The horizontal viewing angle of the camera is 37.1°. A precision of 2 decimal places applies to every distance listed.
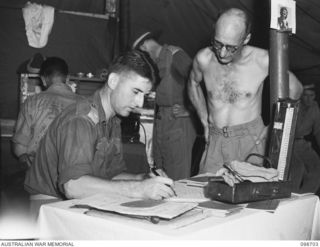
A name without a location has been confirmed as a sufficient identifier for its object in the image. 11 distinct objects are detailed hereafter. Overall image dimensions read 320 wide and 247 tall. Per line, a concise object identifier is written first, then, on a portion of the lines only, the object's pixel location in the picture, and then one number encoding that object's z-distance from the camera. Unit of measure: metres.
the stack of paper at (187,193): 1.96
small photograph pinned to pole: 2.95
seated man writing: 1.98
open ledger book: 1.52
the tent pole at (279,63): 3.12
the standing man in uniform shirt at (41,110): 4.02
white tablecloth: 1.46
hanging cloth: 5.27
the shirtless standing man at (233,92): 3.36
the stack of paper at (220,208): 1.71
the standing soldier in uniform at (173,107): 4.85
